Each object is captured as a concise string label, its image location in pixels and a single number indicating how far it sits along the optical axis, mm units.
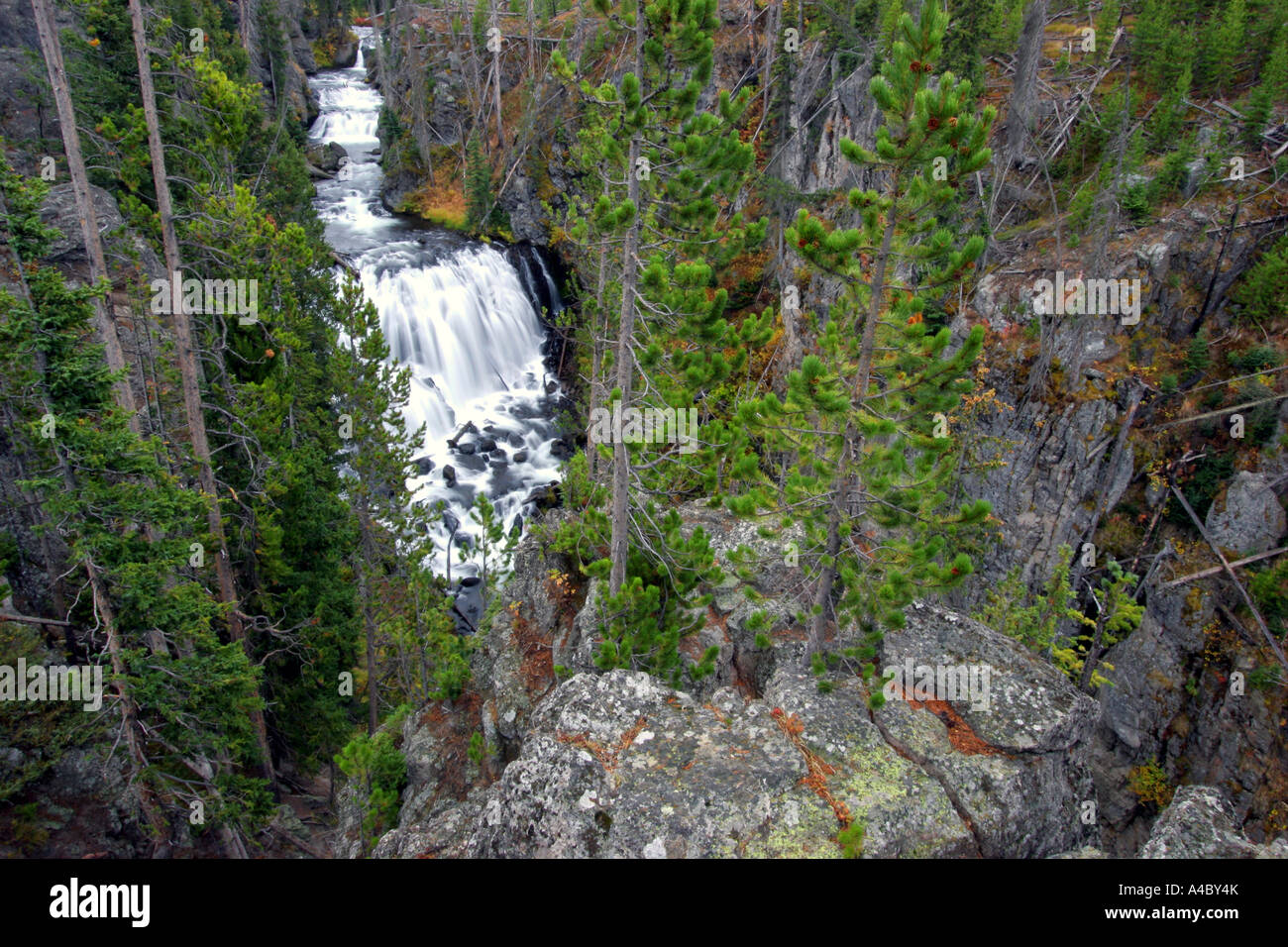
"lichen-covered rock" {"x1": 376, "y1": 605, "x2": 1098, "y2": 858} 6336
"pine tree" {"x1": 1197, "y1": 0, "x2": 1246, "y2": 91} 21578
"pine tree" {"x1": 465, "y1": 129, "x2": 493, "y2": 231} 34406
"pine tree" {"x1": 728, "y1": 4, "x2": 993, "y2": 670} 6406
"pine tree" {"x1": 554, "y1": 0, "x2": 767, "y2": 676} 7930
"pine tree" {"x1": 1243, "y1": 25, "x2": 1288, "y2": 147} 19781
